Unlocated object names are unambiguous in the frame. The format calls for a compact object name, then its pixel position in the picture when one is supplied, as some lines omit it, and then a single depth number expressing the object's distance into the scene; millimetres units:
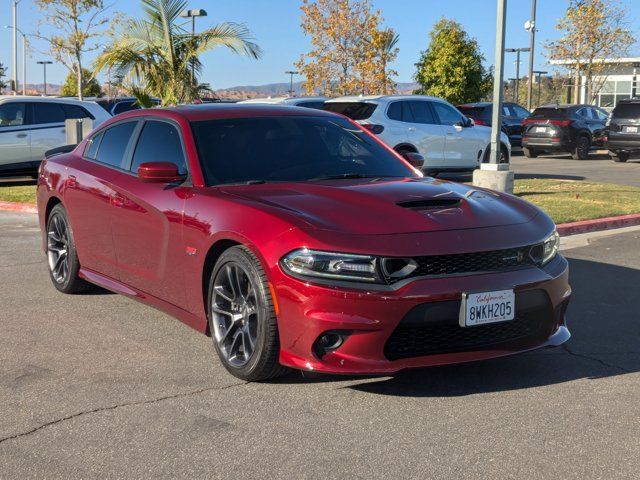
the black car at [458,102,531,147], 25984
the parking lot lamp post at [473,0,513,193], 10766
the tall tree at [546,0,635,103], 39344
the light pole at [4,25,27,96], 56219
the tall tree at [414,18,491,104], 38750
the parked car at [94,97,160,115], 24278
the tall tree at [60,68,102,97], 58094
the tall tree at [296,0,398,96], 34875
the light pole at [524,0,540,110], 35781
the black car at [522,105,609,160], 25016
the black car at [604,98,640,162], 23453
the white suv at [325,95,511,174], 14906
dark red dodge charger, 4035
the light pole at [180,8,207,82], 18109
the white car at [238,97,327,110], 16469
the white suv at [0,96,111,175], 16312
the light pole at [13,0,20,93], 46444
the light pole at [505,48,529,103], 58862
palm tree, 17578
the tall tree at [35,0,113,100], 29078
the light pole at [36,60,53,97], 85900
